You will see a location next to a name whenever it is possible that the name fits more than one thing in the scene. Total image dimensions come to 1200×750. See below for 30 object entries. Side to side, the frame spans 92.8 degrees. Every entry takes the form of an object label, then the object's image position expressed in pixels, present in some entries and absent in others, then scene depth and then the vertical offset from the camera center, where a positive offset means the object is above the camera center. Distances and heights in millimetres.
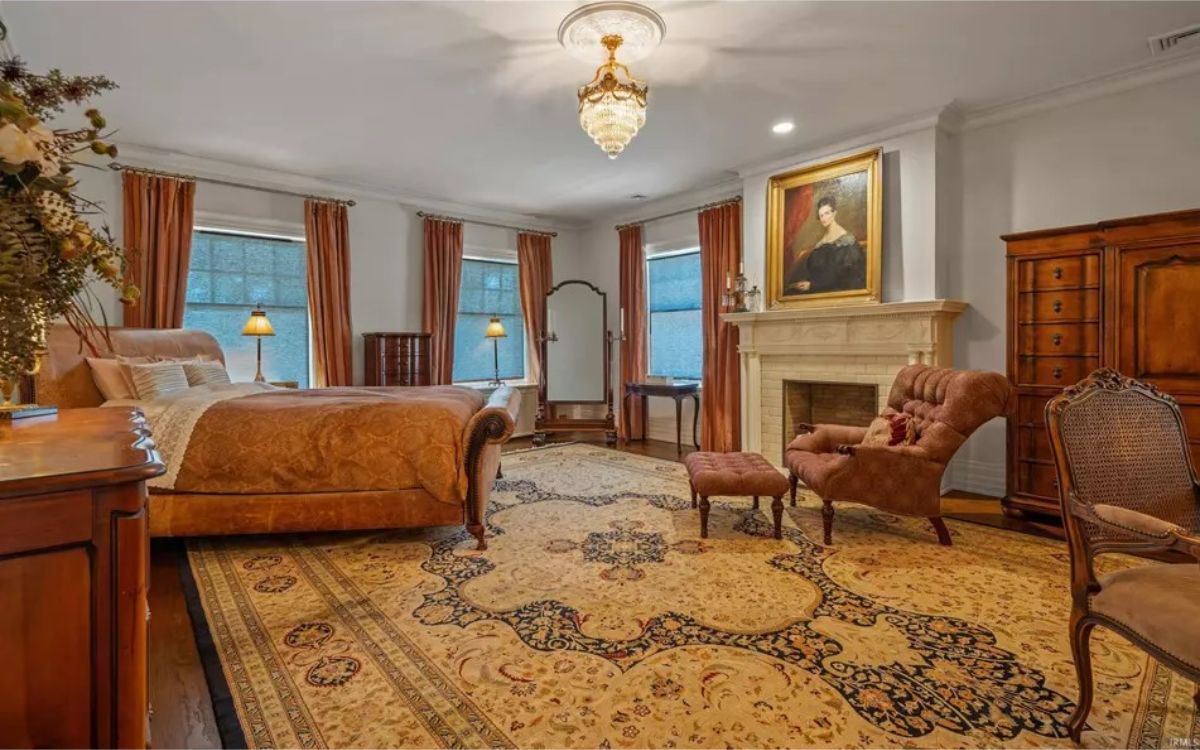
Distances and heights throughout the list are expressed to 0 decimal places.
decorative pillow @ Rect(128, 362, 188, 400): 3699 -74
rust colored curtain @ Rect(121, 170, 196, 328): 4602 +1047
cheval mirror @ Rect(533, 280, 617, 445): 6898 +119
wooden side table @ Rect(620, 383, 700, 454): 5950 -281
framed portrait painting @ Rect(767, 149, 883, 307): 4508 +1096
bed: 3039 -525
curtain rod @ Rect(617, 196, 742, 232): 5718 +1671
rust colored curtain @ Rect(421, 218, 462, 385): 6277 +850
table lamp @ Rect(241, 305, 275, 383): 4852 +351
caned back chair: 1386 -425
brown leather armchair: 3057 -537
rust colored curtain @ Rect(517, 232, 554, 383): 7078 +1043
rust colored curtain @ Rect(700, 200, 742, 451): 5746 +275
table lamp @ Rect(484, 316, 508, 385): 6480 +350
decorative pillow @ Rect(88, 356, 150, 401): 3777 -66
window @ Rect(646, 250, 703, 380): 6434 +575
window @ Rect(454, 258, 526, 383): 6824 +587
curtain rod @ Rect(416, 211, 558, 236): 6263 +1688
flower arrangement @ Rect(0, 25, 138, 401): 1112 +300
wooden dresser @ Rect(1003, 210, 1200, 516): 3084 +264
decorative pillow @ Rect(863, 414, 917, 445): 3350 -411
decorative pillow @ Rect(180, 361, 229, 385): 4152 -35
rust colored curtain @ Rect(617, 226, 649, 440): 6738 +557
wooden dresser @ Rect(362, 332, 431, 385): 5613 +80
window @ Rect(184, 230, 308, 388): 5145 +681
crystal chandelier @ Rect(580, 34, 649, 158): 2955 +1361
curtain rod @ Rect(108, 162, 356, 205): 4531 +1644
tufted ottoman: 3176 -665
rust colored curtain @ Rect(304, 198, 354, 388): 5512 +775
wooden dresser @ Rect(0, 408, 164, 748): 965 -408
